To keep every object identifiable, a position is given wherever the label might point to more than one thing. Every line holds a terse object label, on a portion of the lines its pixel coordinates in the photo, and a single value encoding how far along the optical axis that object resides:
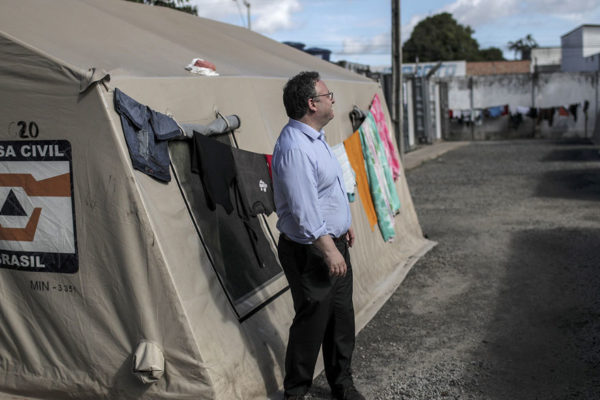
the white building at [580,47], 42.72
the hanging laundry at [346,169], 5.93
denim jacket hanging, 3.34
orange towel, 6.29
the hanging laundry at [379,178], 6.74
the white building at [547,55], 65.12
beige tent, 3.32
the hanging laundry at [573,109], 27.08
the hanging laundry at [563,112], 27.25
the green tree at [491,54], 76.88
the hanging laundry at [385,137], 7.56
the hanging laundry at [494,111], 28.14
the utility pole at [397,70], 11.58
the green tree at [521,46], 93.00
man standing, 3.20
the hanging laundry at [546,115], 27.58
